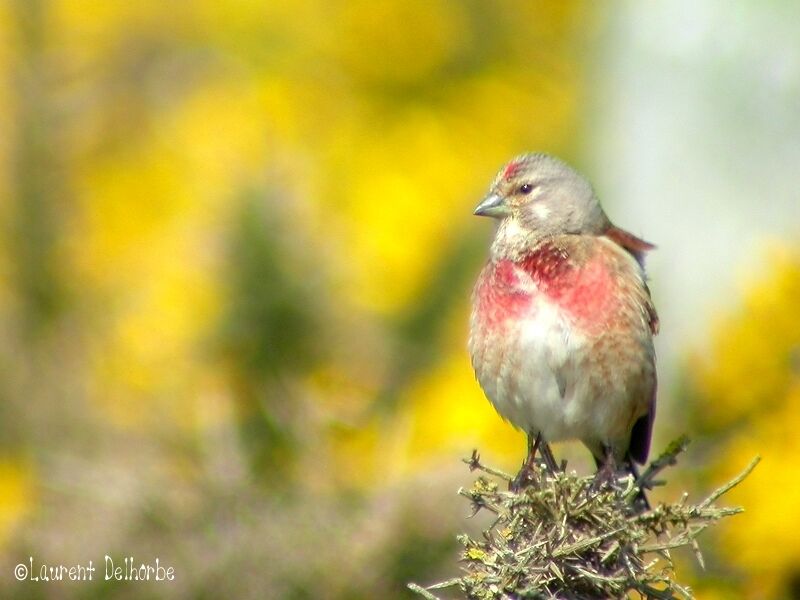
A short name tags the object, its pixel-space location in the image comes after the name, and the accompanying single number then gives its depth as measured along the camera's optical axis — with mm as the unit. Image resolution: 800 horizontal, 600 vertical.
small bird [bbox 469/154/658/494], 7980
